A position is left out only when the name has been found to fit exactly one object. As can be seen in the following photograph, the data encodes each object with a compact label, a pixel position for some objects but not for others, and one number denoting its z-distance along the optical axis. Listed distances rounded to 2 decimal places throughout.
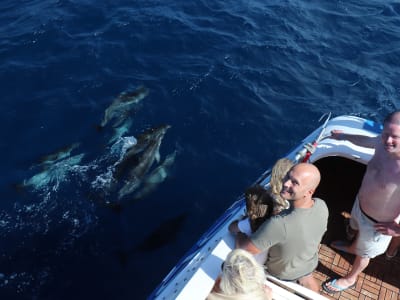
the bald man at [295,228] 4.17
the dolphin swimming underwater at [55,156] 9.77
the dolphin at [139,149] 9.55
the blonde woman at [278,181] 4.42
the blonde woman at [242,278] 3.71
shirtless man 4.73
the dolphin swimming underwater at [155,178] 9.29
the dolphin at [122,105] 11.02
